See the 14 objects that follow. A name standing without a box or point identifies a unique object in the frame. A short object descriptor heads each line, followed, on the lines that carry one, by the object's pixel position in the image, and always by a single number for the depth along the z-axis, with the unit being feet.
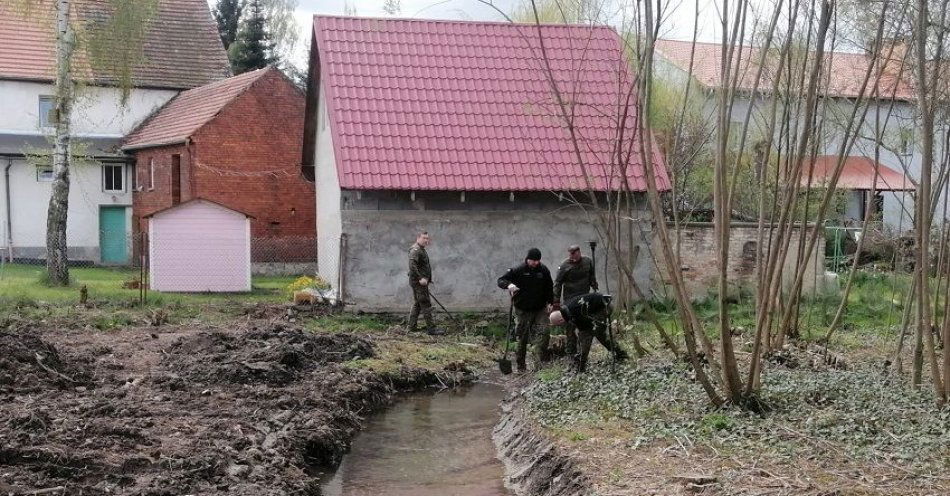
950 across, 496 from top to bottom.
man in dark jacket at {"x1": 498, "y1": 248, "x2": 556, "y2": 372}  49.57
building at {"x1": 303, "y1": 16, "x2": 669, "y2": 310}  67.31
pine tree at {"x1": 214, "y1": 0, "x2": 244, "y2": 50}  182.29
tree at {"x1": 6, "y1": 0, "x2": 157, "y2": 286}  79.46
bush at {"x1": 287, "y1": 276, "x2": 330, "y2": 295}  73.41
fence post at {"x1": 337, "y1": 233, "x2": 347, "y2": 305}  66.18
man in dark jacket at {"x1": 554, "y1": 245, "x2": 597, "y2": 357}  47.19
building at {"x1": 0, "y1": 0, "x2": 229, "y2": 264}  112.57
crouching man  44.39
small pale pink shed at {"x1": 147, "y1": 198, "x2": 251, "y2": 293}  79.25
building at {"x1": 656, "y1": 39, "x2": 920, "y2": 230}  91.97
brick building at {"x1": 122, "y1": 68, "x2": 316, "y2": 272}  103.04
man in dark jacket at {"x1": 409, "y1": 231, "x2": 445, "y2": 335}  61.16
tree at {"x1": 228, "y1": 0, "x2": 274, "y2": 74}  156.46
